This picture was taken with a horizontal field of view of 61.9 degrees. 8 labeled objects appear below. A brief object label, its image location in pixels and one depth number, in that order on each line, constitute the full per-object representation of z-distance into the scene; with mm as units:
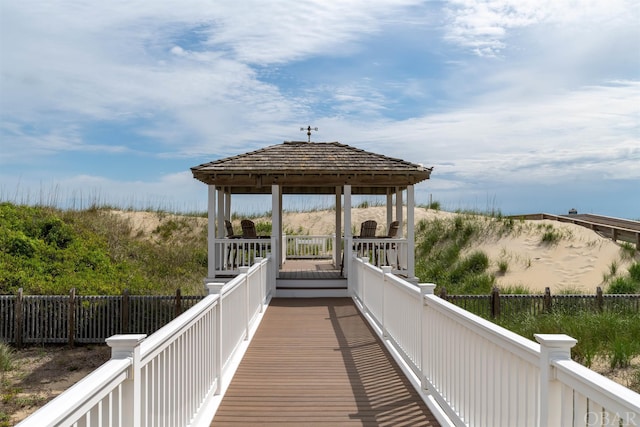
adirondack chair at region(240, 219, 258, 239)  15752
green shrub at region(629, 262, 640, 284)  17959
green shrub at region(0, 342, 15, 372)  12758
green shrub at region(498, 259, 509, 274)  21078
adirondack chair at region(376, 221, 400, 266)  15477
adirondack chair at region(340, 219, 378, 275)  15945
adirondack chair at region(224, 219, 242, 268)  15586
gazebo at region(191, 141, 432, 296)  13773
